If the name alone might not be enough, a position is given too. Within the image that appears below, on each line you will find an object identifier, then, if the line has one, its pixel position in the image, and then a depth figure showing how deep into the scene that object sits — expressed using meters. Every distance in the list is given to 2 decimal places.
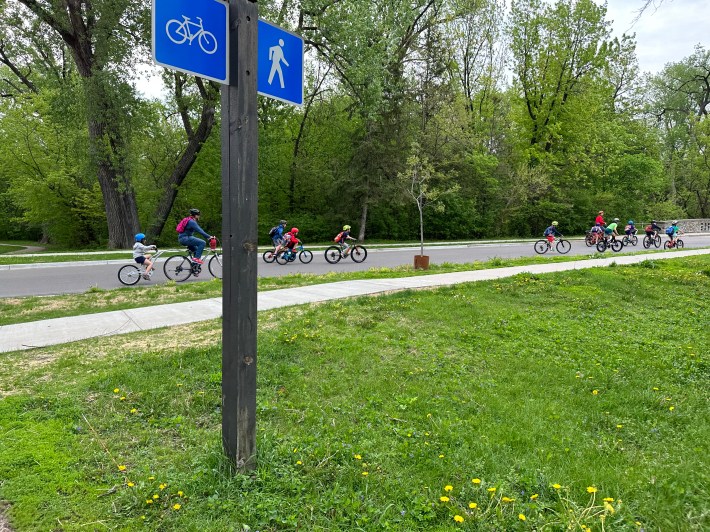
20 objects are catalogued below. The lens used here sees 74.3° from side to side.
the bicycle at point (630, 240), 25.31
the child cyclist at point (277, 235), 16.05
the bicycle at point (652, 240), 24.92
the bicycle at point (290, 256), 15.81
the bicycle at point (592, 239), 23.17
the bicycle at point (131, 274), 11.73
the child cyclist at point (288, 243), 15.75
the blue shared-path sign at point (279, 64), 2.86
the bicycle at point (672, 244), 24.00
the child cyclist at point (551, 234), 21.63
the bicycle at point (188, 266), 12.49
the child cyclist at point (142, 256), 11.73
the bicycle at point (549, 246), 22.17
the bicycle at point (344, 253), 16.52
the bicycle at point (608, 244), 21.86
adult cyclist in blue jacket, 11.98
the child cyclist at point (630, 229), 25.05
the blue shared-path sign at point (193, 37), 2.41
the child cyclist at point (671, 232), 24.00
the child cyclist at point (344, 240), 16.26
